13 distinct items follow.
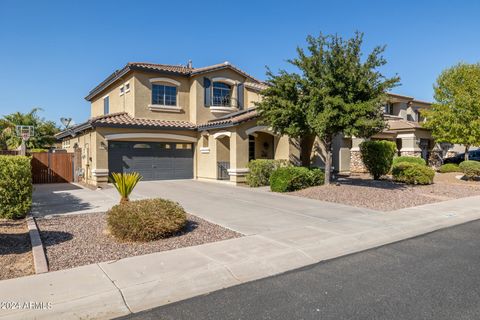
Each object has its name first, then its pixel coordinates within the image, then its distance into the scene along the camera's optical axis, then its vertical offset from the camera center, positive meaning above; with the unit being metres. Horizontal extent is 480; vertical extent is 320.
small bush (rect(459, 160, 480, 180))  20.69 -0.75
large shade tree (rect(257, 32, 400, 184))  14.14 +2.84
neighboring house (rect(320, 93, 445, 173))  25.30 +1.10
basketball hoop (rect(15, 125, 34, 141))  13.86 +1.09
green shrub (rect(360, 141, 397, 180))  20.69 +0.04
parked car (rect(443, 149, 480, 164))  31.42 -0.09
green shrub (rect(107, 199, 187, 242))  7.31 -1.37
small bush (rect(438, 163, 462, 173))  26.15 -0.92
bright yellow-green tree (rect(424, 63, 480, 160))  23.86 +3.61
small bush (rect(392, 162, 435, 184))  18.50 -0.96
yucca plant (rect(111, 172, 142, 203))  9.22 -0.70
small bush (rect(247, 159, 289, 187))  18.25 -0.73
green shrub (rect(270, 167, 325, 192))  15.70 -1.01
